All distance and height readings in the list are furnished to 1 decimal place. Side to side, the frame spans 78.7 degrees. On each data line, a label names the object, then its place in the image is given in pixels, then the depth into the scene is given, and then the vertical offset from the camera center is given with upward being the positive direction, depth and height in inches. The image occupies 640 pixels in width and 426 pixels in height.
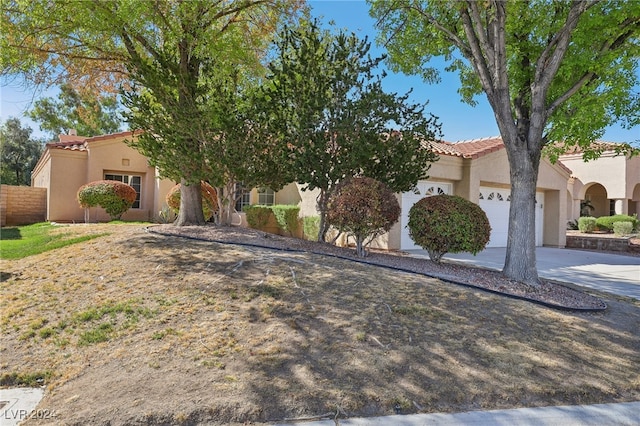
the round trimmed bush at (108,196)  573.6 +23.0
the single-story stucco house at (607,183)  946.1 +102.4
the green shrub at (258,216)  615.8 -1.4
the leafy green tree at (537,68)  279.4 +115.9
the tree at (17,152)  1149.7 +172.7
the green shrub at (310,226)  530.4 -14.4
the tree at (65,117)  1159.0 +287.2
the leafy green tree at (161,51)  298.2 +144.1
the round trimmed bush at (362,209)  316.5 +6.8
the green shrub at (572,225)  1013.8 -8.2
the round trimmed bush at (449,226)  314.5 -5.7
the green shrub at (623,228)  820.6 -10.5
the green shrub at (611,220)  880.9 +5.6
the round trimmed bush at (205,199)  511.2 +20.1
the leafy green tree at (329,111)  343.6 +95.2
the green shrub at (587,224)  919.7 -4.4
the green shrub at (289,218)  589.6 -3.8
